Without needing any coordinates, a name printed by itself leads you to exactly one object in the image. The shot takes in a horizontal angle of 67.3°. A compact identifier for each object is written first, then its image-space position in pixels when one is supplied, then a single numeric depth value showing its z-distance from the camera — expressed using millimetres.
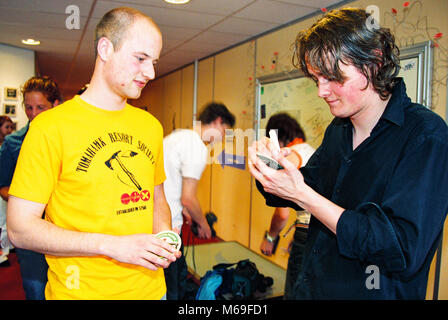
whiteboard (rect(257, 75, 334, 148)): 3053
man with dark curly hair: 861
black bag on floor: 2467
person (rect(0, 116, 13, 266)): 3898
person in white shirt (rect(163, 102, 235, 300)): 2283
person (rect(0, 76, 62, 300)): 1731
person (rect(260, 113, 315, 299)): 2244
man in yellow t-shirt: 980
